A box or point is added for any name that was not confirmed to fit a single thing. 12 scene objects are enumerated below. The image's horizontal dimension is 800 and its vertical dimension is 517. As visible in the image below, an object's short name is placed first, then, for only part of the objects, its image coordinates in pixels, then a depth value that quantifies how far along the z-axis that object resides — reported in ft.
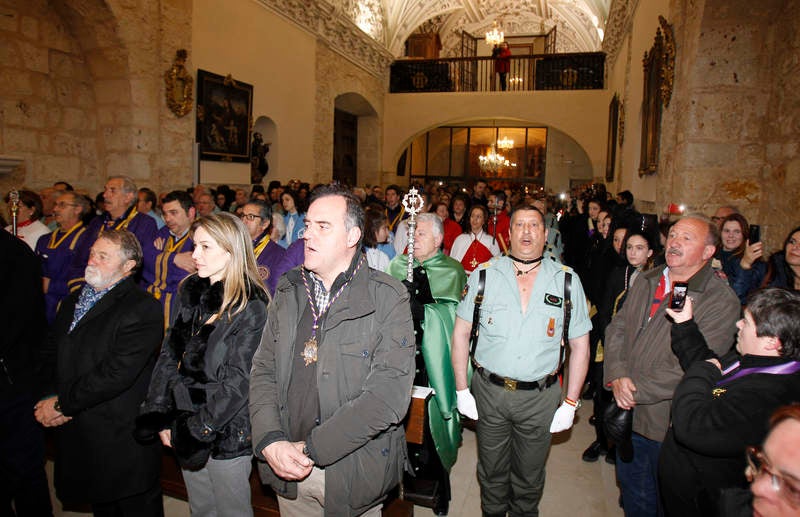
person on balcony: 55.92
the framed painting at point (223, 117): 29.78
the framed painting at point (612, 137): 40.81
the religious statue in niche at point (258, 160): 35.96
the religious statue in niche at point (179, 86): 27.40
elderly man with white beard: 8.01
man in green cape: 10.64
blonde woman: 7.27
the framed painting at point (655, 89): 19.12
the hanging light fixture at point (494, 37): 54.70
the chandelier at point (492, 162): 66.85
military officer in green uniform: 8.74
